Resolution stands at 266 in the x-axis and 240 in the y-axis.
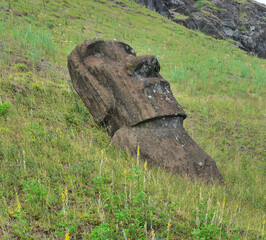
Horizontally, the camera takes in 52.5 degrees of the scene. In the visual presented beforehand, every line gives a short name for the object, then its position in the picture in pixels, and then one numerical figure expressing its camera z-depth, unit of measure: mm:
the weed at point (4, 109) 5281
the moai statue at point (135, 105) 5082
